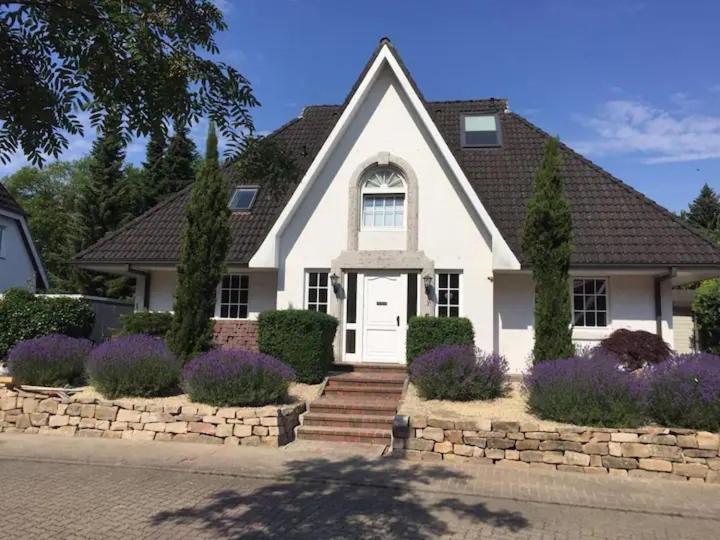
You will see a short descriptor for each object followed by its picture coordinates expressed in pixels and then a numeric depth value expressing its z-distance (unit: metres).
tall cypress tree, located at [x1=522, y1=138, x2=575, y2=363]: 10.84
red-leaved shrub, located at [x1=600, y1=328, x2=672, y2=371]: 12.20
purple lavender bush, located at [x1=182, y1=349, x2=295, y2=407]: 9.68
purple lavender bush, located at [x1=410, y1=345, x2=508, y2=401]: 10.03
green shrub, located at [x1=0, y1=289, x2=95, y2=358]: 14.46
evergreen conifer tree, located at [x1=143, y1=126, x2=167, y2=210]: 32.12
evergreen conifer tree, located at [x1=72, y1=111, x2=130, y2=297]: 29.53
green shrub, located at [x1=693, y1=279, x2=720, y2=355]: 17.45
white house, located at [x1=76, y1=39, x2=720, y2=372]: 13.61
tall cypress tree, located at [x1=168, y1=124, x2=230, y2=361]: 11.79
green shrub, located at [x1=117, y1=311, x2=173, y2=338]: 13.56
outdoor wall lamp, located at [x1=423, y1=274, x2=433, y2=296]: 13.67
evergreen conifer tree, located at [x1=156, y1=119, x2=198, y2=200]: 32.62
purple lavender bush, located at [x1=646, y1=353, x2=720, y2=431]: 8.07
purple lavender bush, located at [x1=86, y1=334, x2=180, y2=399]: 10.27
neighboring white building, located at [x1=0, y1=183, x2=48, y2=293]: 24.75
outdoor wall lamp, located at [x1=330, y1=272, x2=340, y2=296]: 14.01
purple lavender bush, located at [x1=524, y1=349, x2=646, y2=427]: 8.38
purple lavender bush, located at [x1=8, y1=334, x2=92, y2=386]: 11.04
